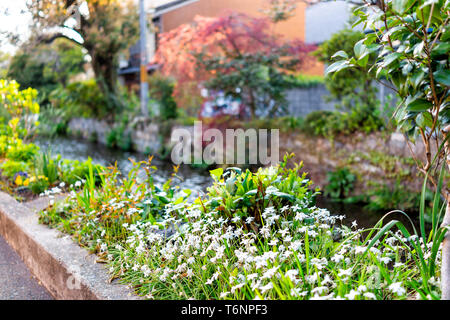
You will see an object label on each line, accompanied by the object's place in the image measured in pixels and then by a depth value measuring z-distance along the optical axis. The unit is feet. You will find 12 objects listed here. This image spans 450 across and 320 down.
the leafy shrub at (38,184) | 11.99
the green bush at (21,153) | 14.83
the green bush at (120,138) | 32.86
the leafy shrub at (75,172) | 12.20
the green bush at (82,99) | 38.22
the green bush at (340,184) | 17.88
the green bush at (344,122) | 17.79
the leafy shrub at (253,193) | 7.32
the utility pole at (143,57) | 31.78
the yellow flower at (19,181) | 12.32
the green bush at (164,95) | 29.68
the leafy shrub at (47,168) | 12.34
